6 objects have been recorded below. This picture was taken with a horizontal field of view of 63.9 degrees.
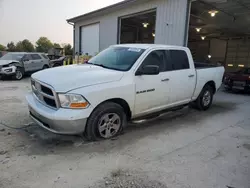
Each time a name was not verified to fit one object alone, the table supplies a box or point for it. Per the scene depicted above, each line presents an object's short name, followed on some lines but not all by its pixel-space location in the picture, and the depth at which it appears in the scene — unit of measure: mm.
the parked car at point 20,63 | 11820
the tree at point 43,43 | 81938
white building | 8742
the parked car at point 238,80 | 9328
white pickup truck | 3205
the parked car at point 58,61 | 17819
